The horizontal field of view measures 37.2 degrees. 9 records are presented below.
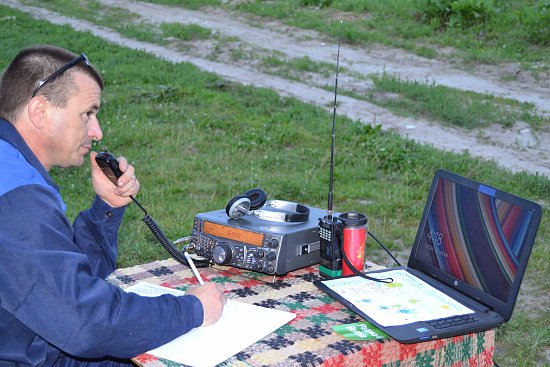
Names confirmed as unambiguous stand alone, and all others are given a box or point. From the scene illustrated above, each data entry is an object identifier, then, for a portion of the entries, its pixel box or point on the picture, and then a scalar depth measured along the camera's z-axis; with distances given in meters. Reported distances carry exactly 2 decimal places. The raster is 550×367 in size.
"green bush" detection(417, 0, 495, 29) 14.73
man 2.61
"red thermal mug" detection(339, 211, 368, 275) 3.52
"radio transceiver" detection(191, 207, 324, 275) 3.48
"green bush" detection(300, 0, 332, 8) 17.62
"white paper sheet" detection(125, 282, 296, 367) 2.84
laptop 3.07
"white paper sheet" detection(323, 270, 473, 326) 3.15
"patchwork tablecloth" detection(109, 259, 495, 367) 2.87
